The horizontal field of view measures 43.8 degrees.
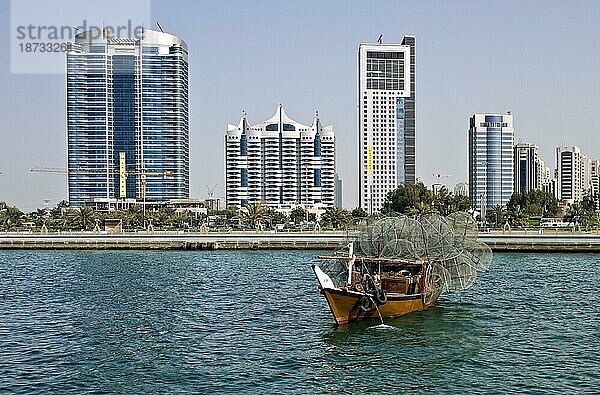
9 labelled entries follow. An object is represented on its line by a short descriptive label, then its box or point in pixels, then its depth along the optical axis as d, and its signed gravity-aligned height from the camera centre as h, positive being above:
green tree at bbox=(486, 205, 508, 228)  144.62 -4.36
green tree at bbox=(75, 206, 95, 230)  143.00 -4.39
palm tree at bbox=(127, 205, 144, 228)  149.38 -4.62
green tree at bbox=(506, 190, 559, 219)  160.15 -1.69
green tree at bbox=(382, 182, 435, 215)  154.80 -0.45
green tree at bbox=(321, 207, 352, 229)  143.44 -4.46
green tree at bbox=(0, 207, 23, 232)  145.50 -4.45
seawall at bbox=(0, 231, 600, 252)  96.56 -6.35
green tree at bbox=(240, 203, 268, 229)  146.62 -4.03
